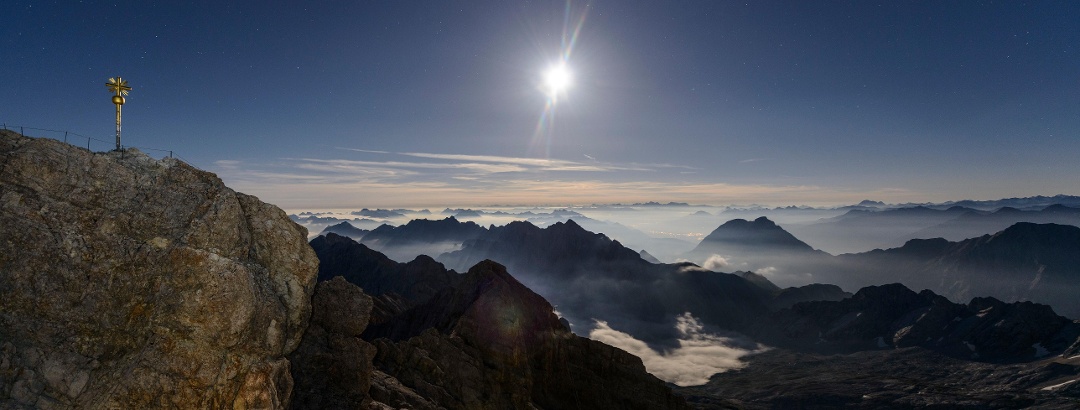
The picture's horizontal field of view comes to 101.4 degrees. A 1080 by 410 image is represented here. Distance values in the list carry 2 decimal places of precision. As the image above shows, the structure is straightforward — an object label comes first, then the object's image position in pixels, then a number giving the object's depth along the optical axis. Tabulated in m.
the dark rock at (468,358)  41.09
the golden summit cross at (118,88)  27.86
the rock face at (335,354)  38.03
